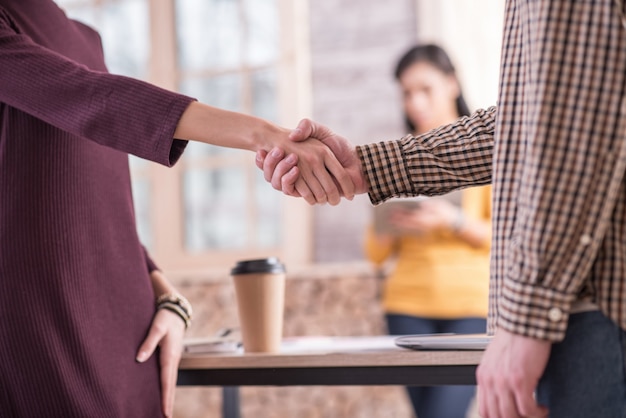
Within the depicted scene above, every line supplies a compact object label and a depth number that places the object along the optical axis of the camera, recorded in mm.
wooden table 1981
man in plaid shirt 1576
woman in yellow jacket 3081
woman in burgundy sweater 1860
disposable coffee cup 2152
